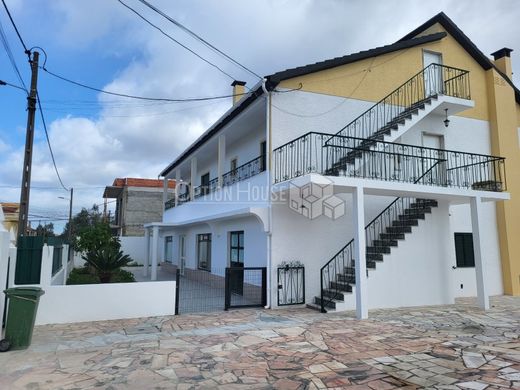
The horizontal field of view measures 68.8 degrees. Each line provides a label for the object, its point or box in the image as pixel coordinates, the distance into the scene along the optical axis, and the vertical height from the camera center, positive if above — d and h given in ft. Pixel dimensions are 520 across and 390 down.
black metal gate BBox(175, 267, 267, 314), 31.86 -4.41
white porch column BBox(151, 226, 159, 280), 56.59 -0.59
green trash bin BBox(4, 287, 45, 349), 20.71 -3.66
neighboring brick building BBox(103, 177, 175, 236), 110.83 +13.70
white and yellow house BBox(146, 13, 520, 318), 33.04 +6.72
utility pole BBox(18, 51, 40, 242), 35.88 +9.62
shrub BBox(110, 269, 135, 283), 41.51 -3.27
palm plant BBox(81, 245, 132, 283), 39.24 -1.32
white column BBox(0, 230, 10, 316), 22.04 -0.57
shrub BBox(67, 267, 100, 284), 43.57 -3.57
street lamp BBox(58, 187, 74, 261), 108.06 +12.25
